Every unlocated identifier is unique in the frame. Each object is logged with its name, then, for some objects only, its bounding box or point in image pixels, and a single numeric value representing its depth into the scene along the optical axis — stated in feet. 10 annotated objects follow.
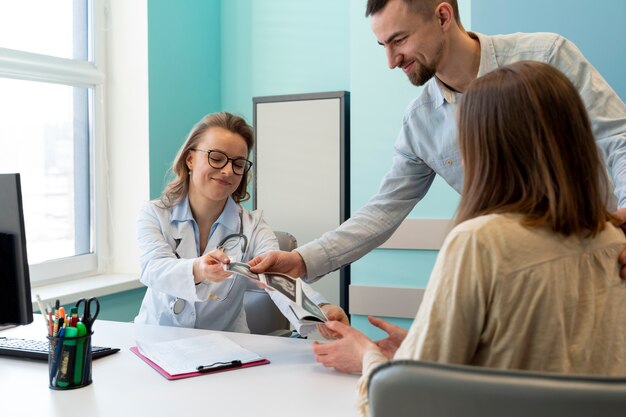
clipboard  5.08
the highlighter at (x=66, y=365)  4.84
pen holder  4.84
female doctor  7.36
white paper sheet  5.34
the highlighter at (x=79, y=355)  4.87
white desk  4.42
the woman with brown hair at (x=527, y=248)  3.11
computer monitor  5.39
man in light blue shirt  6.08
